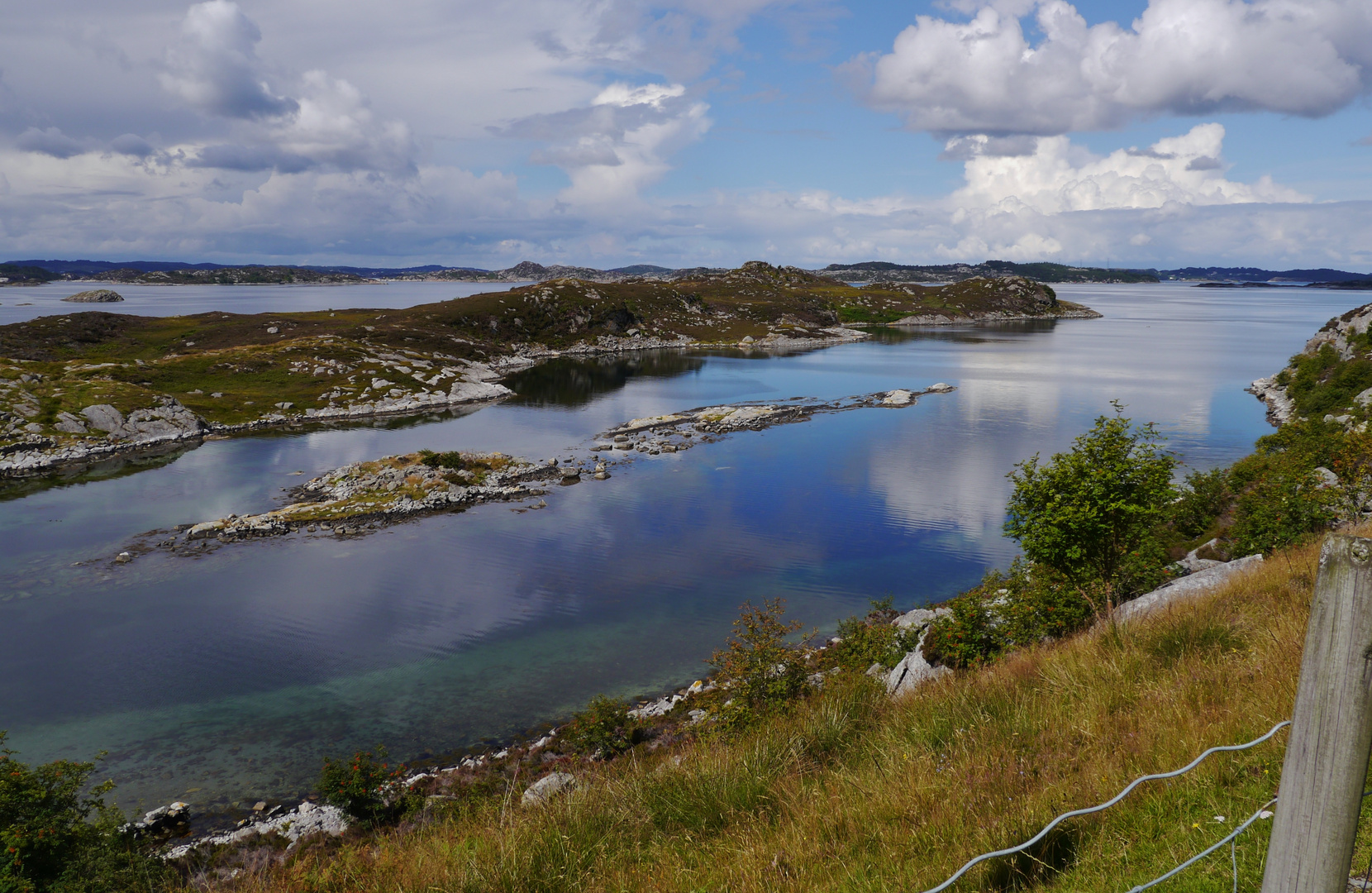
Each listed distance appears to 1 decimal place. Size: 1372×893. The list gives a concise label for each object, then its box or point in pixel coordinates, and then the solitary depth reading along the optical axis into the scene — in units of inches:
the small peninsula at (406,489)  1812.3
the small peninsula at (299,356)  2847.0
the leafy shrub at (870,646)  918.4
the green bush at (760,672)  772.6
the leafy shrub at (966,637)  763.4
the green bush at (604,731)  887.7
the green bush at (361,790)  800.9
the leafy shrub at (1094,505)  825.5
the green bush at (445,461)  2198.6
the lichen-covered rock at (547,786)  351.3
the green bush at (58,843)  565.6
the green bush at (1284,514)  937.5
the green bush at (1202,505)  1440.7
